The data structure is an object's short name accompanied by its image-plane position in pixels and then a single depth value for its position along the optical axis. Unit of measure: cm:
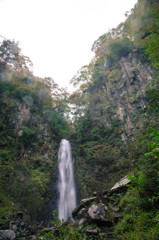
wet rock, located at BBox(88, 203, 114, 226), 451
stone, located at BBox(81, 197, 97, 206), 691
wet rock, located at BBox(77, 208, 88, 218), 591
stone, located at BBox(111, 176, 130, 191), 693
